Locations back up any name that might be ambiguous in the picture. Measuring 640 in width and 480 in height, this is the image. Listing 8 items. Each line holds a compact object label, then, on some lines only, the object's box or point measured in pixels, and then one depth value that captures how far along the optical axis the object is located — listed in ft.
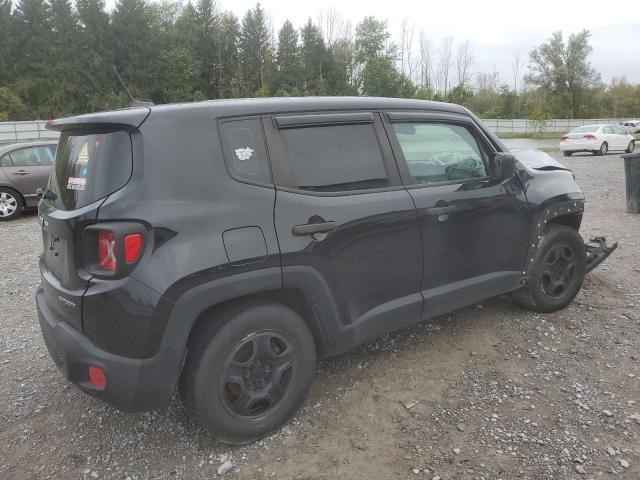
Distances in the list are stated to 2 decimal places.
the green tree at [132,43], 211.20
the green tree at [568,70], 211.00
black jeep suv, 7.61
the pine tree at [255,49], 241.96
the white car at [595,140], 73.92
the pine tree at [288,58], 230.89
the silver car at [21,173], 32.73
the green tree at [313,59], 225.56
